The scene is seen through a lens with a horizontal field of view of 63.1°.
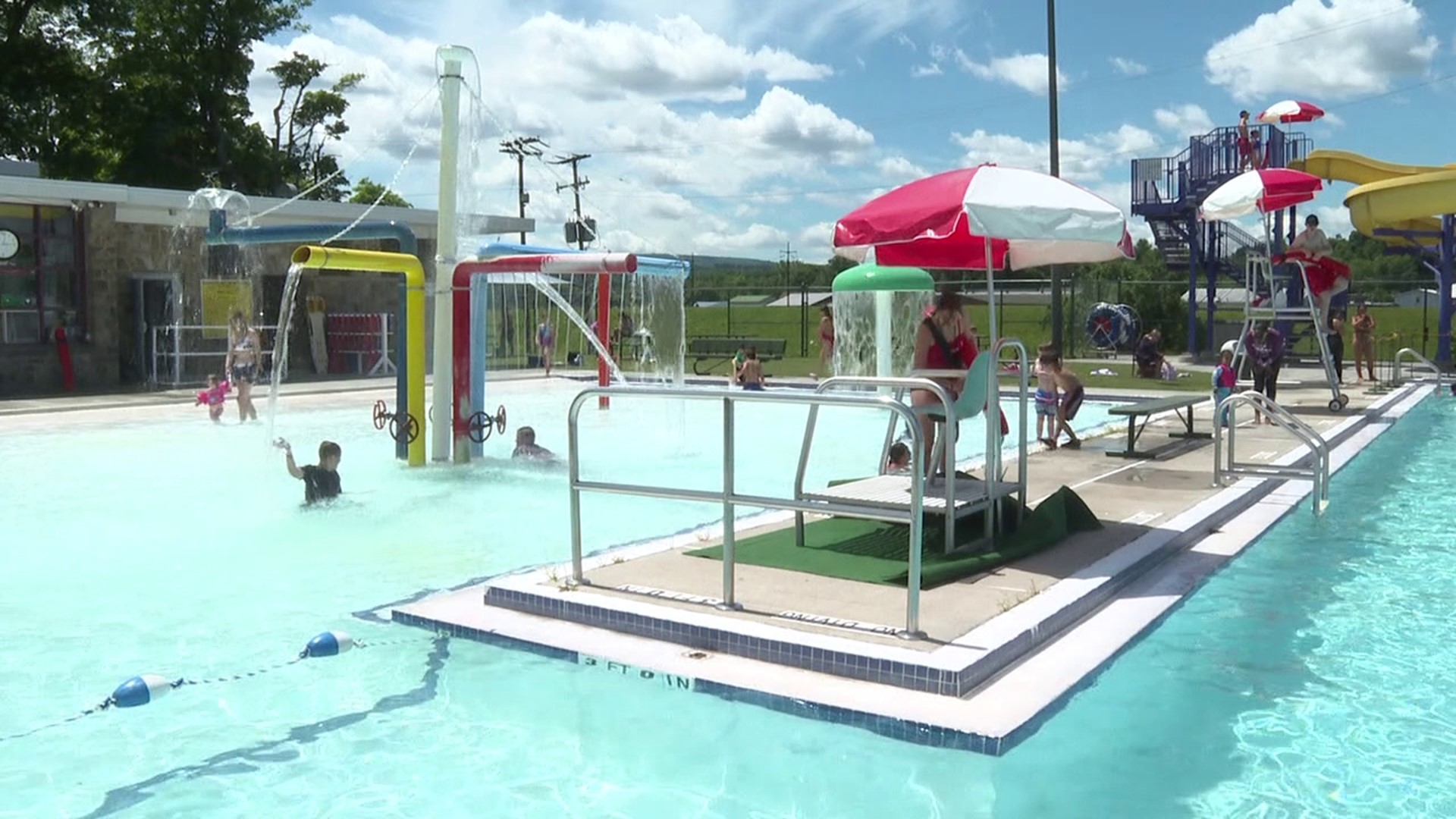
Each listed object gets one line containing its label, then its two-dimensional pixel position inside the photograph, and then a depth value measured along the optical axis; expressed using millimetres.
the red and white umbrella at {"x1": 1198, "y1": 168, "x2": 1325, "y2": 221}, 15445
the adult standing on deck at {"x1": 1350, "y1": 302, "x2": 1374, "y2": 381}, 23328
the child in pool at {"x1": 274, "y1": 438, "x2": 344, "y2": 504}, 10016
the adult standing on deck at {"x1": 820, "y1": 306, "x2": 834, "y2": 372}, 22203
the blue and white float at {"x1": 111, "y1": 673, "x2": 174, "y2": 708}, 5176
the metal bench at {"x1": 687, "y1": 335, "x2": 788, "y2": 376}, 29844
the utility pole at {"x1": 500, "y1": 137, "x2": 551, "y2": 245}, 53962
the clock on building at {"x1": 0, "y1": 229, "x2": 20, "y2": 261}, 21266
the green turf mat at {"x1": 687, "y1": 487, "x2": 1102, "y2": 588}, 6652
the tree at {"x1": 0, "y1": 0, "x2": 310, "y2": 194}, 37000
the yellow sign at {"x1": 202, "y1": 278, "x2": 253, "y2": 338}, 24562
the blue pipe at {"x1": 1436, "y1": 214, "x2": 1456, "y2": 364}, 25078
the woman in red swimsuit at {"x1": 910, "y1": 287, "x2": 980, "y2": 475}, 7977
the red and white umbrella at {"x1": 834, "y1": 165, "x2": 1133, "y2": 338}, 6742
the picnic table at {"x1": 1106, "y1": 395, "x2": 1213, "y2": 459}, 11555
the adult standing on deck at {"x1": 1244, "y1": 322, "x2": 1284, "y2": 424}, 15203
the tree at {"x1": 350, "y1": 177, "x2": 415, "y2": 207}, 57750
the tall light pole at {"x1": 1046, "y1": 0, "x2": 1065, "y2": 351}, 22547
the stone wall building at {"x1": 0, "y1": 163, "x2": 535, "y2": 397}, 21750
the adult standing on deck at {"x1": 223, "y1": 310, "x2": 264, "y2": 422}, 17297
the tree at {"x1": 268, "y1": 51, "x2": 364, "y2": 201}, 49156
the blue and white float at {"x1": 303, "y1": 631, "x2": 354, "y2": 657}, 5770
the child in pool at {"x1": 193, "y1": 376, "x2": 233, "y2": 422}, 17172
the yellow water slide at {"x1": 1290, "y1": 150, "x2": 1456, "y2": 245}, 18281
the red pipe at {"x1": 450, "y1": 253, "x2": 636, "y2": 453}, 11203
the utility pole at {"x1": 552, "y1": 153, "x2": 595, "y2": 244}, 50453
